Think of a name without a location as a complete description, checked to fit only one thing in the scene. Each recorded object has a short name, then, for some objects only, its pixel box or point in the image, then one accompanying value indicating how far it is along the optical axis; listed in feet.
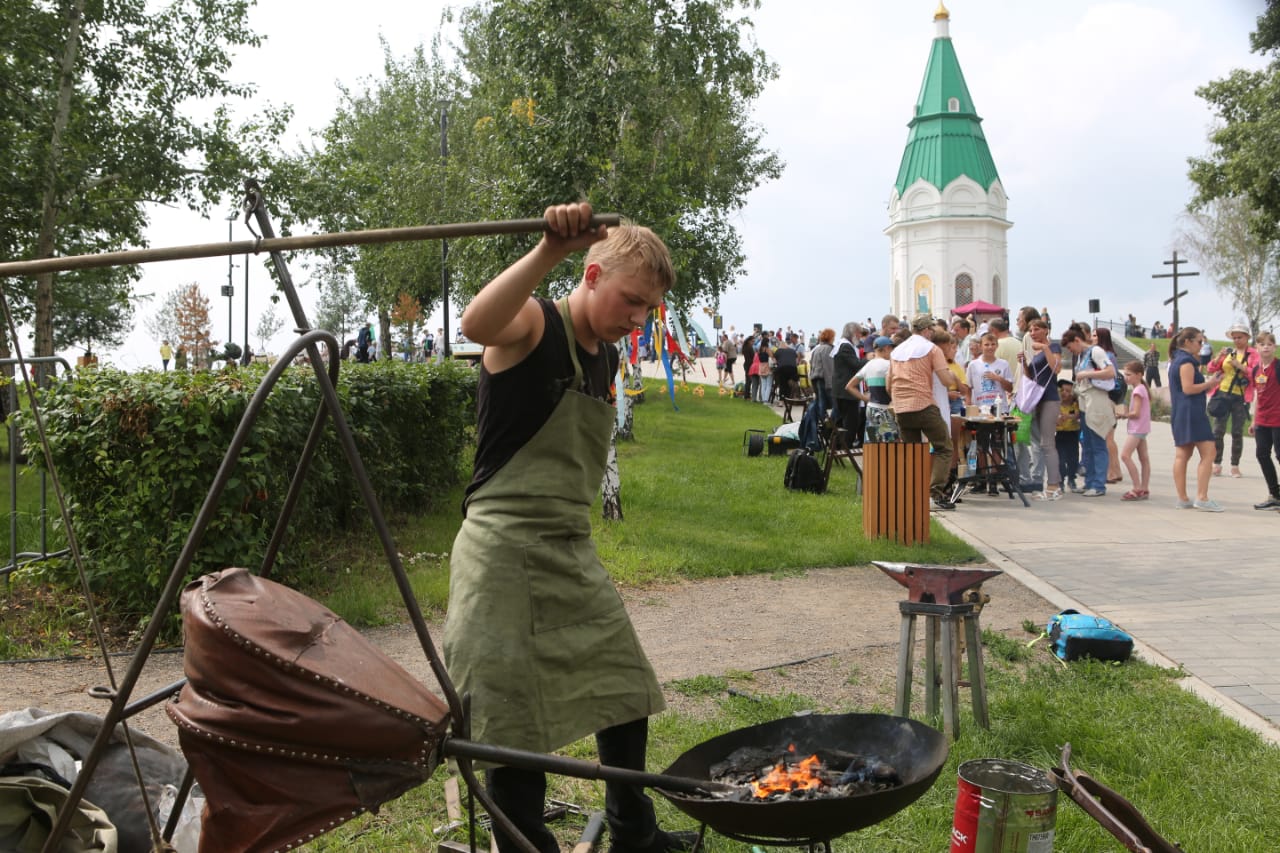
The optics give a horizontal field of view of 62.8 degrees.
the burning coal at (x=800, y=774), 8.82
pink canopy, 96.32
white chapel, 201.36
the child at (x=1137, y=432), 38.88
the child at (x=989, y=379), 40.11
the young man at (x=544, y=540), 8.83
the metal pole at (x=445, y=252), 73.58
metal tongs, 8.32
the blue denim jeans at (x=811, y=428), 48.93
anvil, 14.29
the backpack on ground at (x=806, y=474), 39.45
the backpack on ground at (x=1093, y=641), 18.29
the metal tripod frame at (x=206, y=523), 6.66
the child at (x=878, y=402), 40.68
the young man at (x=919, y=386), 35.01
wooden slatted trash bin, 29.01
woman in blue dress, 35.99
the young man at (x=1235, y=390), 41.04
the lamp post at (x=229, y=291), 128.23
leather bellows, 6.70
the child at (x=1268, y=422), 36.62
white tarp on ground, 10.29
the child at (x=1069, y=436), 40.32
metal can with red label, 8.65
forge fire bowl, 7.71
